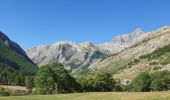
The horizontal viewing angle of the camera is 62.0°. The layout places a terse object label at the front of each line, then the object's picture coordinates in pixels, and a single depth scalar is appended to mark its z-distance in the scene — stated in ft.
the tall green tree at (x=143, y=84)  248.58
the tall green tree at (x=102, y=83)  250.18
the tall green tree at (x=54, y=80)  204.60
